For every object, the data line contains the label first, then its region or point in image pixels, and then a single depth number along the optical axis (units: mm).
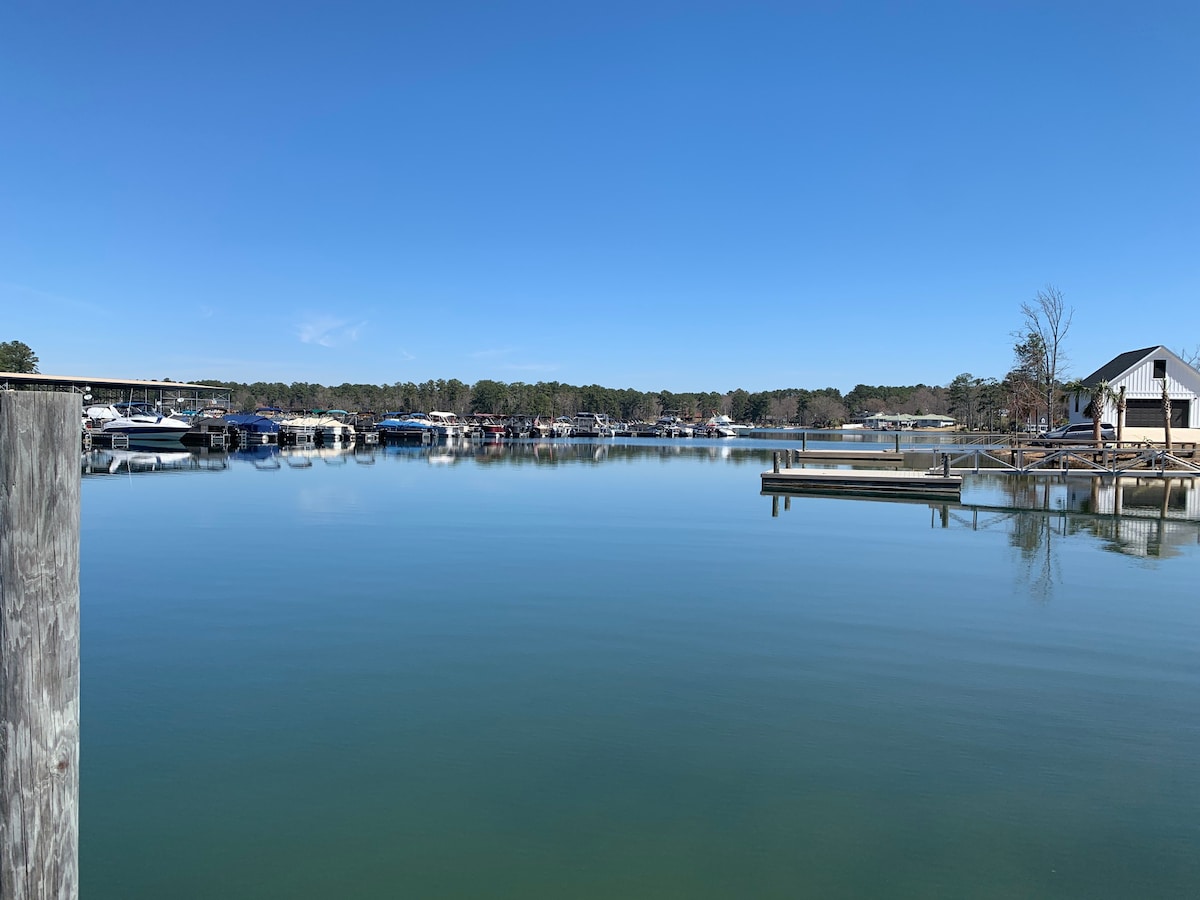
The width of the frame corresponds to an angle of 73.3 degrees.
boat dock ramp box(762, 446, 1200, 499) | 30953
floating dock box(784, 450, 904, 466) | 42303
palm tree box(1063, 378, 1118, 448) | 43969
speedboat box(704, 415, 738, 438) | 156625
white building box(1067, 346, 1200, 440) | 52969
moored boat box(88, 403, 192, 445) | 61938
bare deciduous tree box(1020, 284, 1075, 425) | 62000
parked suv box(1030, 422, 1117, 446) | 48312
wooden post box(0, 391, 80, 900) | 3520
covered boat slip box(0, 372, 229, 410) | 51875
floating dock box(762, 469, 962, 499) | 30750
